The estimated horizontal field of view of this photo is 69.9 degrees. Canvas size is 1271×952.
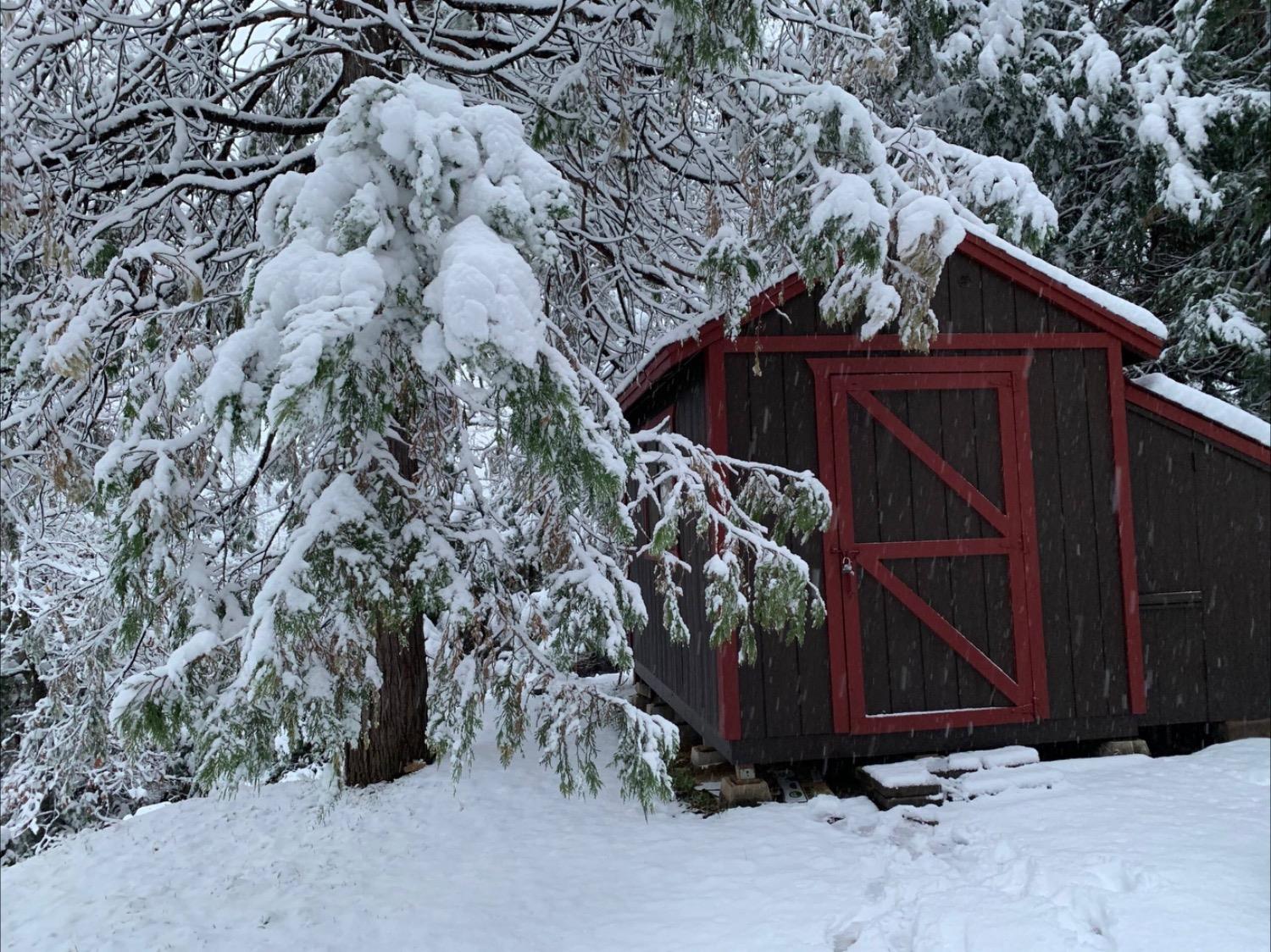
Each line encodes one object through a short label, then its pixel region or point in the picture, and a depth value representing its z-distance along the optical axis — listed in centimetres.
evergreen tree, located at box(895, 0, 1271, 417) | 926
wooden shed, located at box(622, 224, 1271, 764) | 541
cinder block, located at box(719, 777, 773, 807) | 531
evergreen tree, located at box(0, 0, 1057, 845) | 260
